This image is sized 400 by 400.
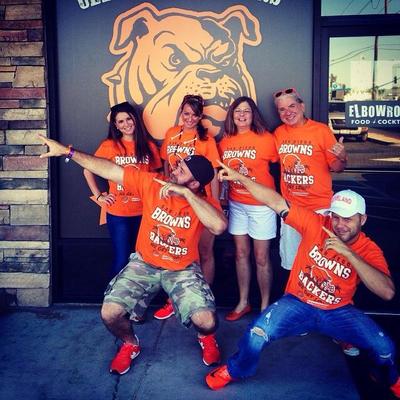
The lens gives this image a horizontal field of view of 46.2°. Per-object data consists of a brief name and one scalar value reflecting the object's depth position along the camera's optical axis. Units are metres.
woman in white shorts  3.73
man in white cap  2.71
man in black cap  3.06
